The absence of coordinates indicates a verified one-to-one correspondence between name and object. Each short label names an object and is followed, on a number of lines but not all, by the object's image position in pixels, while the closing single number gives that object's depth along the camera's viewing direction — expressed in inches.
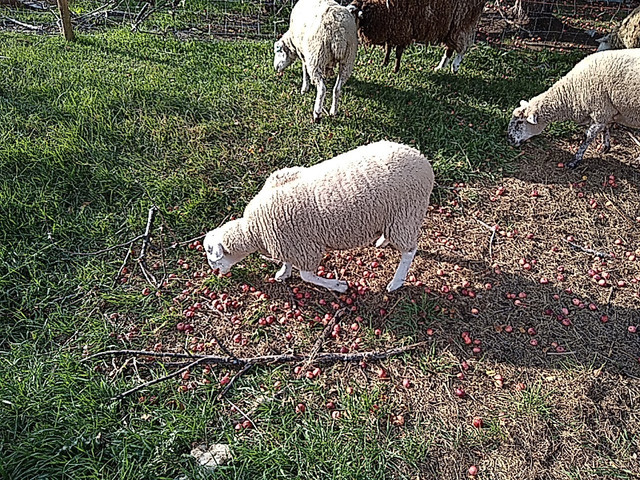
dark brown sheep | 220.4
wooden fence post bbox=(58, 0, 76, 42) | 257.1
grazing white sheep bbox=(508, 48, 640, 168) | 170.6
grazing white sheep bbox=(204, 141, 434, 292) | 117.8
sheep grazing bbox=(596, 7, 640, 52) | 224.7
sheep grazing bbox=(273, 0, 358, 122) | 187.9
